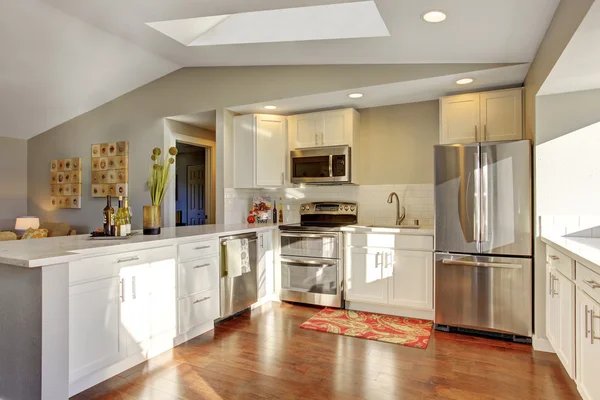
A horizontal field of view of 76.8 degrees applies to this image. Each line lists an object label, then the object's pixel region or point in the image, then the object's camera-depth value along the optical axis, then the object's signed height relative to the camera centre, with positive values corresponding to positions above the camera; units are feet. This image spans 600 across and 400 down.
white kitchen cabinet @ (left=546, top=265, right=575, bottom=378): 7.09 -2.44
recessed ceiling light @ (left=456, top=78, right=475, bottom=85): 10.77 +3.44
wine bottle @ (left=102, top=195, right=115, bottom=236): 8.80 -0.47
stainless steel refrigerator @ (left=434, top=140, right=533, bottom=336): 9.82 -0.99
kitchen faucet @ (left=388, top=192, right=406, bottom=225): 13.51 -0.39
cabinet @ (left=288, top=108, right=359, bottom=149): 13.61 +2.66
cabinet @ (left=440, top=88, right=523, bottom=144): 10.95 +2.49
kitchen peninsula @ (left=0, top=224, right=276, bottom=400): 6.24 -2.07
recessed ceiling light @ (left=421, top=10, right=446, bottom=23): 7.47 +3.71
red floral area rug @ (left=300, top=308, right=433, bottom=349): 10.11 -3.68
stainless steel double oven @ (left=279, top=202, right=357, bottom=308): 12.65 -2.17
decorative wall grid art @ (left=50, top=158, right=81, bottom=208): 18.37 +0.92
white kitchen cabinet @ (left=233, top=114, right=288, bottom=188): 14.24 +1.91
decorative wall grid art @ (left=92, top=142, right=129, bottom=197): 16.74 +1.46
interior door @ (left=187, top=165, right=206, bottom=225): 23.29 +0.35
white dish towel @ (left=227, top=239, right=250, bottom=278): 11.11 -1.75
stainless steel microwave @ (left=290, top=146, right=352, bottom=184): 13.46 +1.29
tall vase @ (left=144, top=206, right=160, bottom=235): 9.88 -0.48
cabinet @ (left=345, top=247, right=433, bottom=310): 11.48 -2.42
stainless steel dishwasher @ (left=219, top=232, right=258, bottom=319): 11.05 -2.61
